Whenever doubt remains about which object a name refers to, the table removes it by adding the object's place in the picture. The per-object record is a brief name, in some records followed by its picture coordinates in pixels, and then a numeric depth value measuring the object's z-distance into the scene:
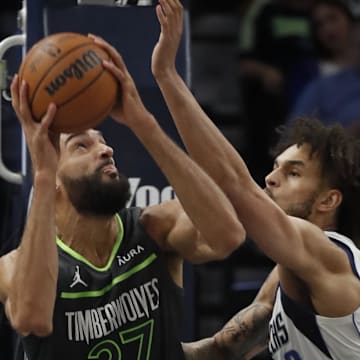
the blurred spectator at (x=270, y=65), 15.45
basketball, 7.27
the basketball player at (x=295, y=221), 7.84
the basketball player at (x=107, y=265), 8.28
